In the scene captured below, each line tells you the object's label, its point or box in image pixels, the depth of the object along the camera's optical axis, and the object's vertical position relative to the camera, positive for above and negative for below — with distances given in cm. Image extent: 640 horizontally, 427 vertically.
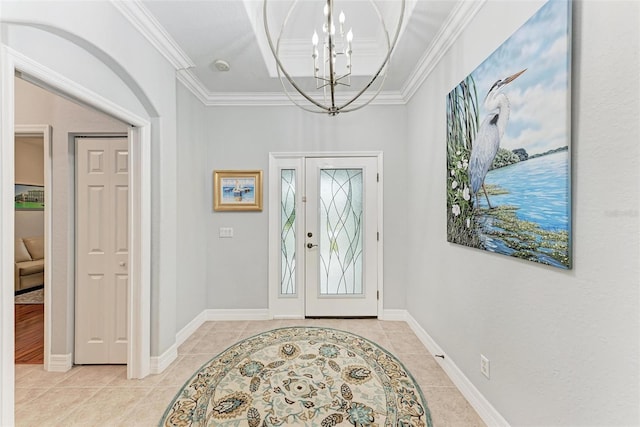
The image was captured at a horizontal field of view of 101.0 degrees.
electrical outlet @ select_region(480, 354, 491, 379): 165 -98
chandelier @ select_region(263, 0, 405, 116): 257 +144
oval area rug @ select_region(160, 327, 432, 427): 169 -131
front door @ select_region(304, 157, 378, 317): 322 -32
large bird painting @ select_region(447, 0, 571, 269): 113 +35
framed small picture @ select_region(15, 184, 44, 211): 485 +20
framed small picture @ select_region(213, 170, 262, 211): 321 +25
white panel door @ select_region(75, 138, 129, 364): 222 -35
